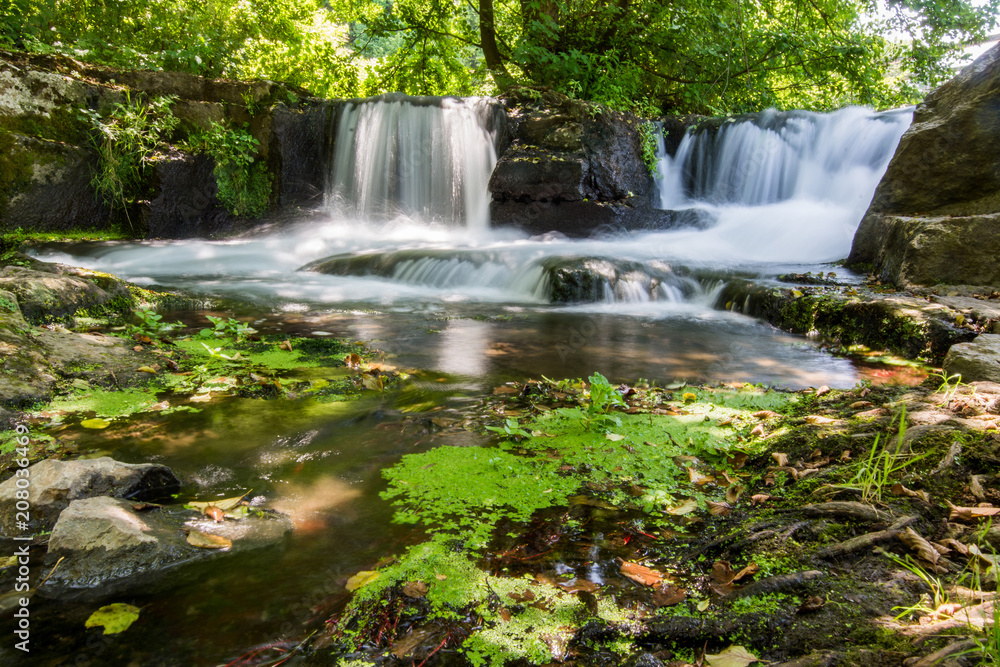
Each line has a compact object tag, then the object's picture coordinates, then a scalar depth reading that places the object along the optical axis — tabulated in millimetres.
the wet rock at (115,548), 1607
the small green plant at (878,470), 1804
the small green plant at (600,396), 2828
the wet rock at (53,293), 3875
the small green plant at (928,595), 1283
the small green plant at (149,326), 4012
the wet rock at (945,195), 5578
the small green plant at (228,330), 4039
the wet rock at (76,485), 1862
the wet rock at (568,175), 10391
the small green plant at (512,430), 2600
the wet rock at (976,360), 2803
